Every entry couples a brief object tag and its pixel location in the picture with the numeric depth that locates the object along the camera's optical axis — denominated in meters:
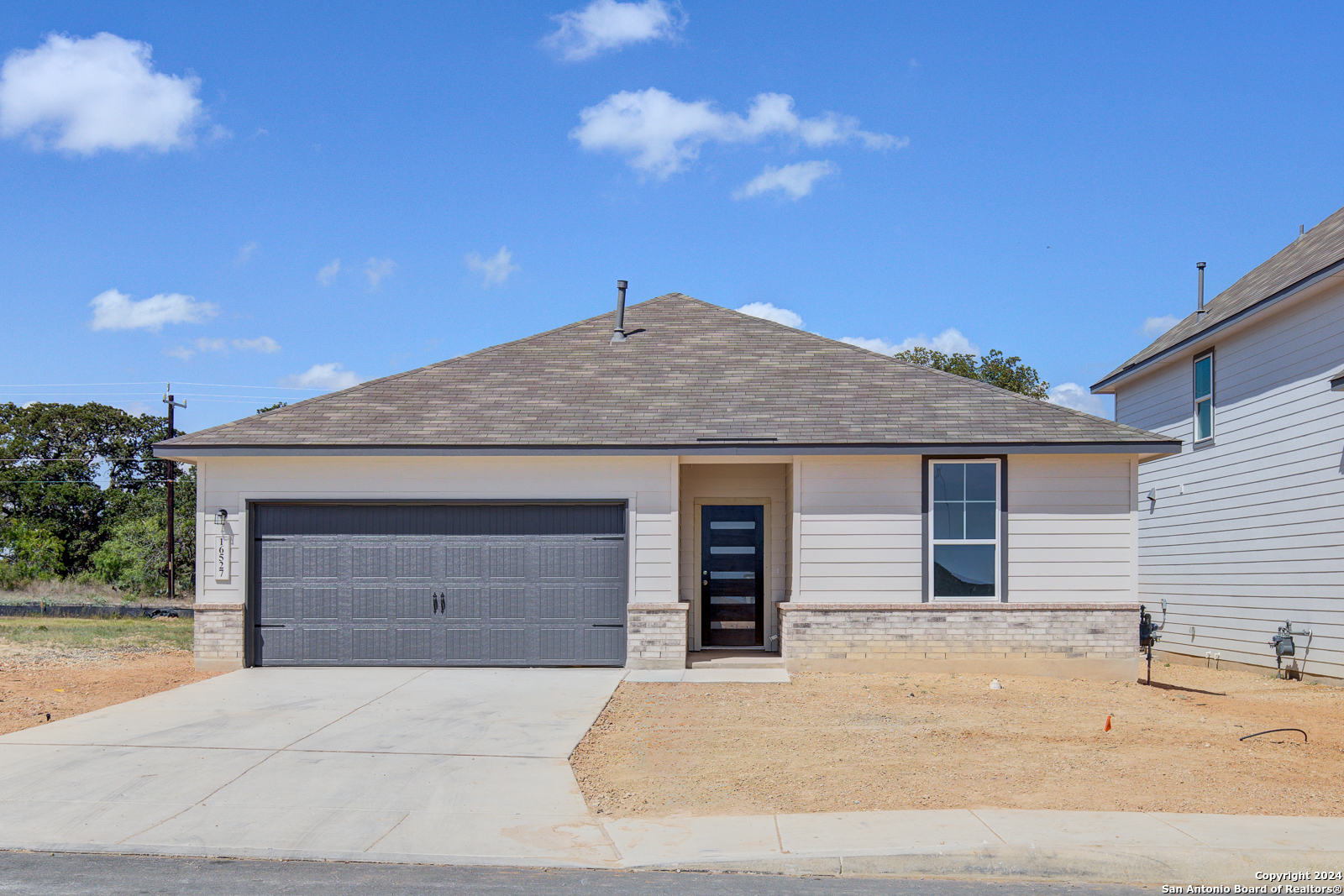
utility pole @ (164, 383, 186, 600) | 34.00
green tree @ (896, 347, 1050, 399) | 35.72
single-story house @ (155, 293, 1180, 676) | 12.68
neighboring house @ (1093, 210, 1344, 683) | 13.23
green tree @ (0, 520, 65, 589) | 38.25
